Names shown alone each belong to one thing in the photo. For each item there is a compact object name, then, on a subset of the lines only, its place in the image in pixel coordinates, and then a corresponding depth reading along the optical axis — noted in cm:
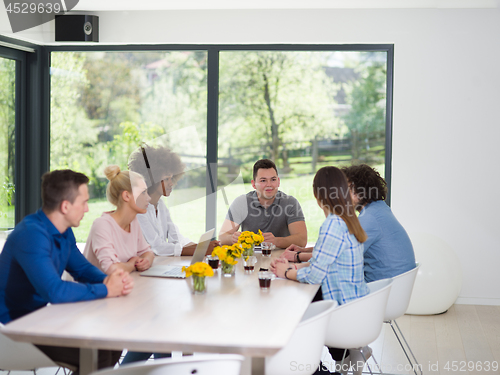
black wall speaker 494
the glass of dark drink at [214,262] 274
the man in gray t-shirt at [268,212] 380
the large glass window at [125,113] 519
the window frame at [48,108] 502
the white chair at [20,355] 217
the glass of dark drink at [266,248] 324
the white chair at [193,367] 171
